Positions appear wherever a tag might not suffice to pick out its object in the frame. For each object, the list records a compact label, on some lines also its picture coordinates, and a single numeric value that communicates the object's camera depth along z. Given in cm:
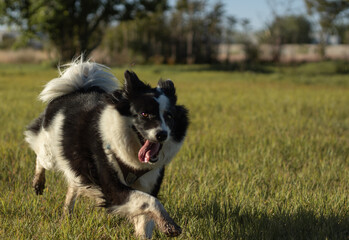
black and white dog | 296
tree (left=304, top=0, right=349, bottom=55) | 3444
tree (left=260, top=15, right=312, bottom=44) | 3522
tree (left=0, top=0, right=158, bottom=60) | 2788
